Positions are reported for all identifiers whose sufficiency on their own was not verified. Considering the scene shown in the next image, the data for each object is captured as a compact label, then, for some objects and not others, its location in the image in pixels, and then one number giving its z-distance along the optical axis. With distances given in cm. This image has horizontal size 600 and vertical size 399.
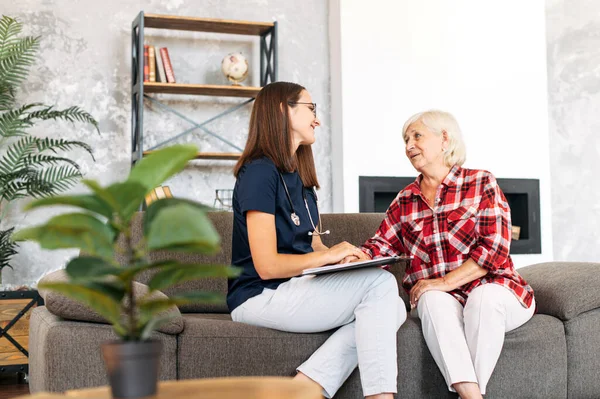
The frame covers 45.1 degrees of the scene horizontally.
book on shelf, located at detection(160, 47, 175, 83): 449
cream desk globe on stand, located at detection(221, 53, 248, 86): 460
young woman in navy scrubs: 205
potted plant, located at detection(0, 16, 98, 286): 398
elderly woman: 224
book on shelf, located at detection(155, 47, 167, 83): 449
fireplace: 497
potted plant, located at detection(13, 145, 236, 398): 87
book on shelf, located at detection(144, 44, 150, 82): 446
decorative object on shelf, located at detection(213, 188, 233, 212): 459
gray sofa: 208
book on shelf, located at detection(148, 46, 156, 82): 445
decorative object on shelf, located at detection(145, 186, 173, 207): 364
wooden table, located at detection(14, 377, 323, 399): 96
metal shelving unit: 435
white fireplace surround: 479
